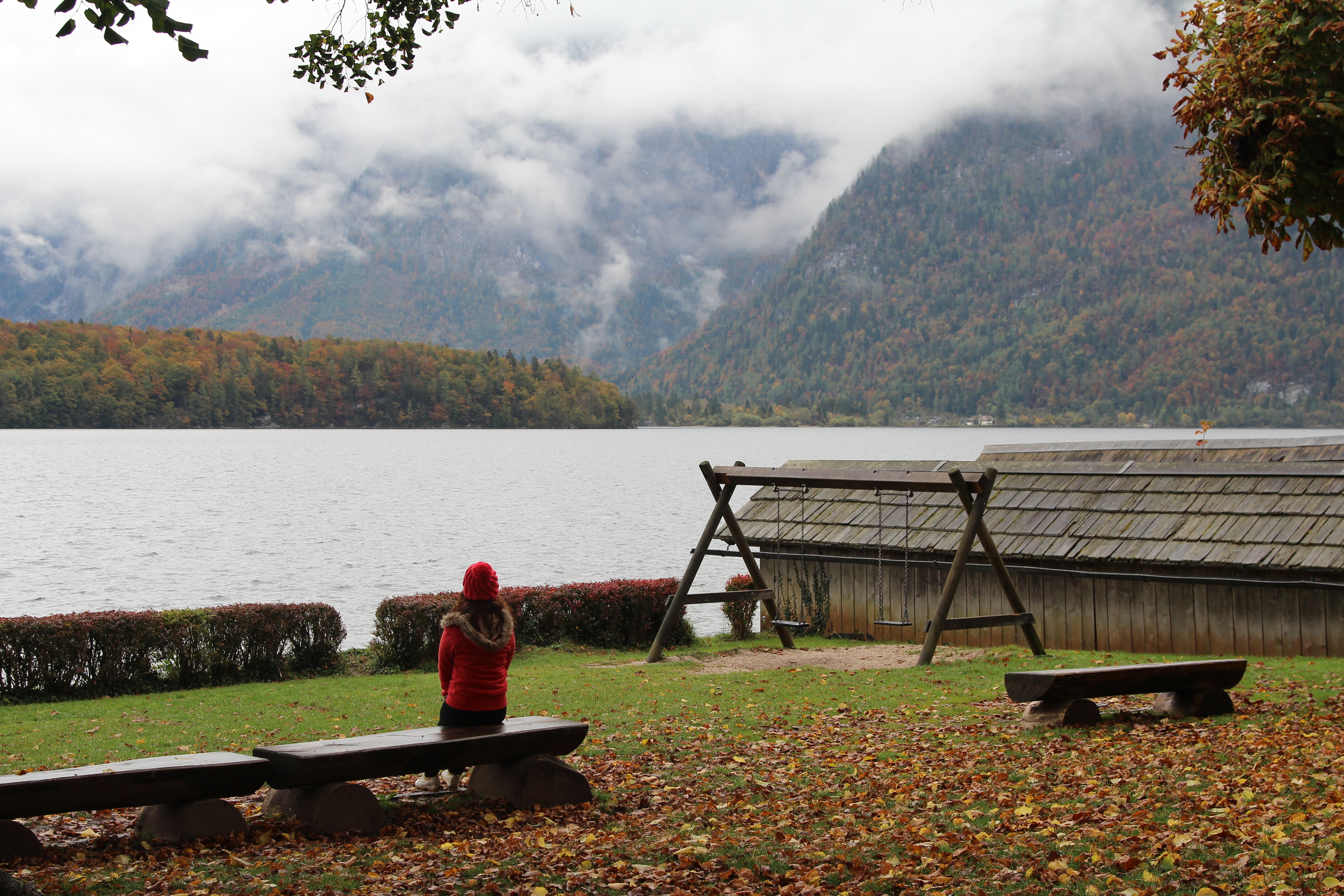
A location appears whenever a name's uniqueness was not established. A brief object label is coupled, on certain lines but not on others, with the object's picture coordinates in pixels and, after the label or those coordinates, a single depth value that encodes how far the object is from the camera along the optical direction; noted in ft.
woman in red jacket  24.58
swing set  45.70
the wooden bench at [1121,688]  29.27
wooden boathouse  46.70
